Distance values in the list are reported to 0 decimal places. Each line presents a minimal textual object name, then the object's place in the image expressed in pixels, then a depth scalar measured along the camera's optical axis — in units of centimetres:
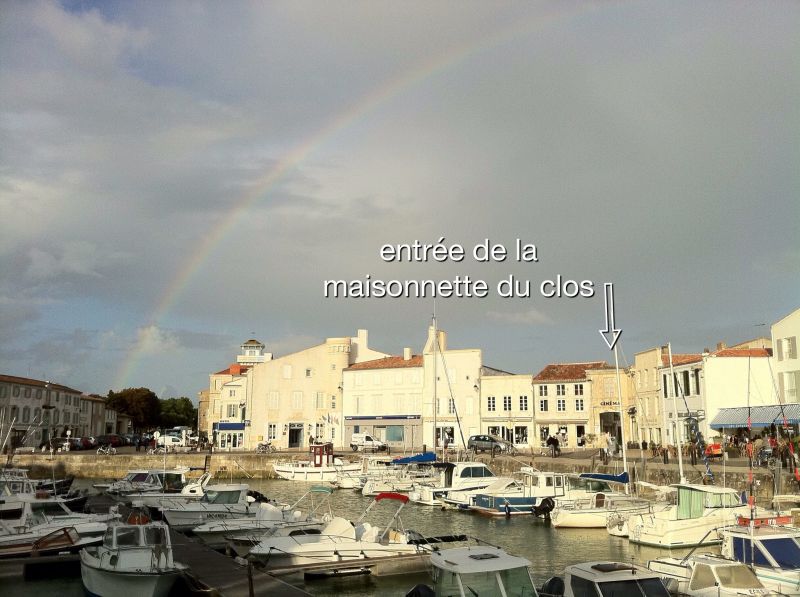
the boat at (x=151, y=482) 4216
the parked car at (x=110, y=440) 7789
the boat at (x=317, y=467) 5578
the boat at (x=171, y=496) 3562
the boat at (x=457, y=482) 4178
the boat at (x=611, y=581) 1451
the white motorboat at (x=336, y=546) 2275
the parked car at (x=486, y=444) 6175
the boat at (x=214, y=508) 3206
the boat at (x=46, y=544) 2424
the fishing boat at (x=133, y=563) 1831
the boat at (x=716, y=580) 1650
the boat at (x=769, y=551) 1744
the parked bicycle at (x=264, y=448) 6782
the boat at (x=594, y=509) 3247
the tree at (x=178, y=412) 14162
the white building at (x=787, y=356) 4712
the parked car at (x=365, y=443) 7181
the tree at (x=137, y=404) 12912
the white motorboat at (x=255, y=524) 2838
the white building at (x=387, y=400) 7381
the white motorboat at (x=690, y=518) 2755
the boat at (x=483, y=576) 1454
